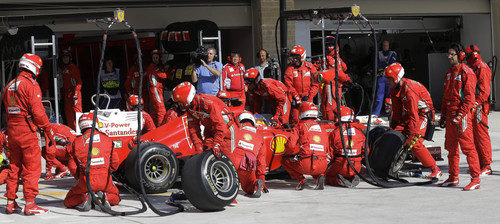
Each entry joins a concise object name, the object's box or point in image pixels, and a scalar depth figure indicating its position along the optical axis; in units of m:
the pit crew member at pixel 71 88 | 16.80
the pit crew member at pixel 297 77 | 14.12
